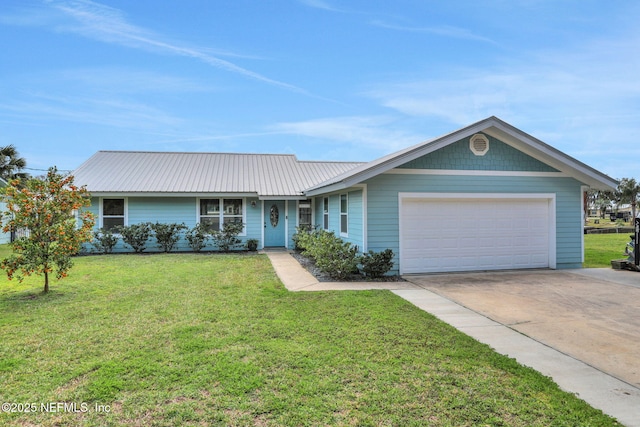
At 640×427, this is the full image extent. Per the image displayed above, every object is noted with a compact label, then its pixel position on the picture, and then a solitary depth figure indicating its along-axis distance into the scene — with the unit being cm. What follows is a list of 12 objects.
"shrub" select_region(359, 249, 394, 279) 932
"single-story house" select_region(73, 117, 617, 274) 973
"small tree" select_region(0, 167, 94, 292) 730
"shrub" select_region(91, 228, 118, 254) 1482
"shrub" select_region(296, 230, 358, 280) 923
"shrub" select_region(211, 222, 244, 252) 1539
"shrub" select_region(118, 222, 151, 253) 1480
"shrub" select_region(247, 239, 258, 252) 1592
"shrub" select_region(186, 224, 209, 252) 1528
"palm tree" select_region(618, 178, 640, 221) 5034
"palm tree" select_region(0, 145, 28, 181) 2303
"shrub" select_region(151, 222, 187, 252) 1506
